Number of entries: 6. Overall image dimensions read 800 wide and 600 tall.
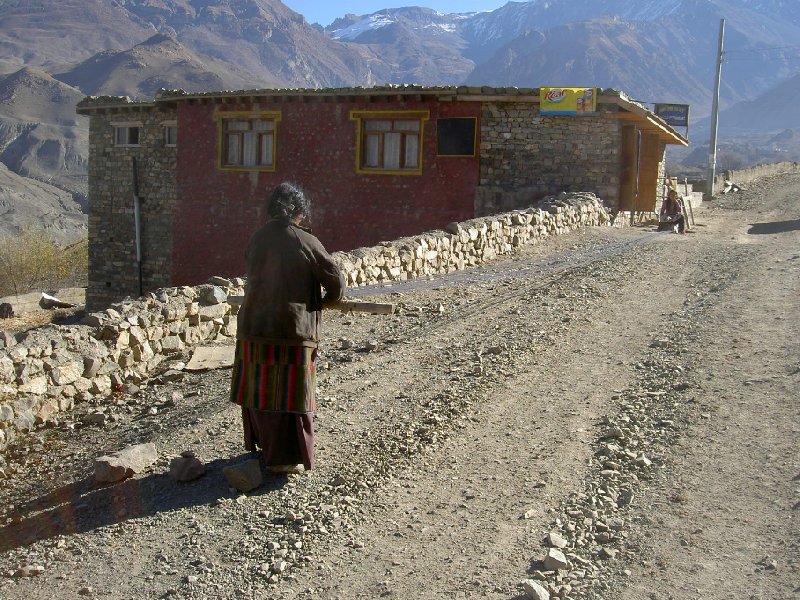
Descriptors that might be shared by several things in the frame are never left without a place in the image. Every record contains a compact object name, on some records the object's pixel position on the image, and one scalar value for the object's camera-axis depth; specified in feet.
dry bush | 105.40
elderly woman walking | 15.25
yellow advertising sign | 56.75
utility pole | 100.48
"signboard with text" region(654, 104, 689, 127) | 99.35
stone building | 59.26
